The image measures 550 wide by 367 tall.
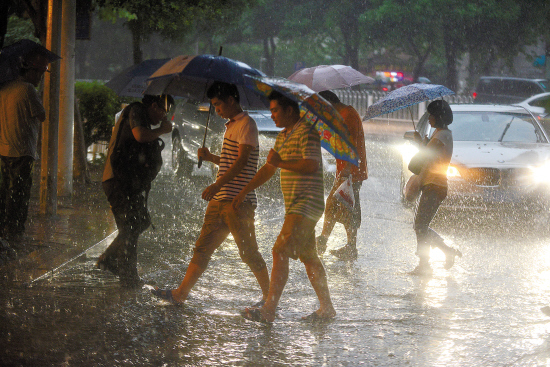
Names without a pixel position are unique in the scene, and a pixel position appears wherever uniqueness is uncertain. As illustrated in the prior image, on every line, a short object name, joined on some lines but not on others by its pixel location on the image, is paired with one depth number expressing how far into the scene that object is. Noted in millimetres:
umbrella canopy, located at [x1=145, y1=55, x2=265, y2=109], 10398
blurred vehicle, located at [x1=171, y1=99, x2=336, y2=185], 24562
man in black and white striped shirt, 10320
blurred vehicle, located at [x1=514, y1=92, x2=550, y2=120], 44525
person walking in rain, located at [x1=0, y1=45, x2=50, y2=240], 13695
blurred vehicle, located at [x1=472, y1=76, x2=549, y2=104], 56625
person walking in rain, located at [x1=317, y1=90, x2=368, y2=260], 14602
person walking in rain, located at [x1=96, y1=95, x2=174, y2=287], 10969
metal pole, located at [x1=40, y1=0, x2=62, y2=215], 16812
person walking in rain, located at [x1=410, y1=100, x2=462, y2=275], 13531
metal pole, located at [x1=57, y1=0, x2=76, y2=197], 19562
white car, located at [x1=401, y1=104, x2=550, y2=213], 18469
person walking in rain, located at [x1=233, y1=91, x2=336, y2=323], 10000
